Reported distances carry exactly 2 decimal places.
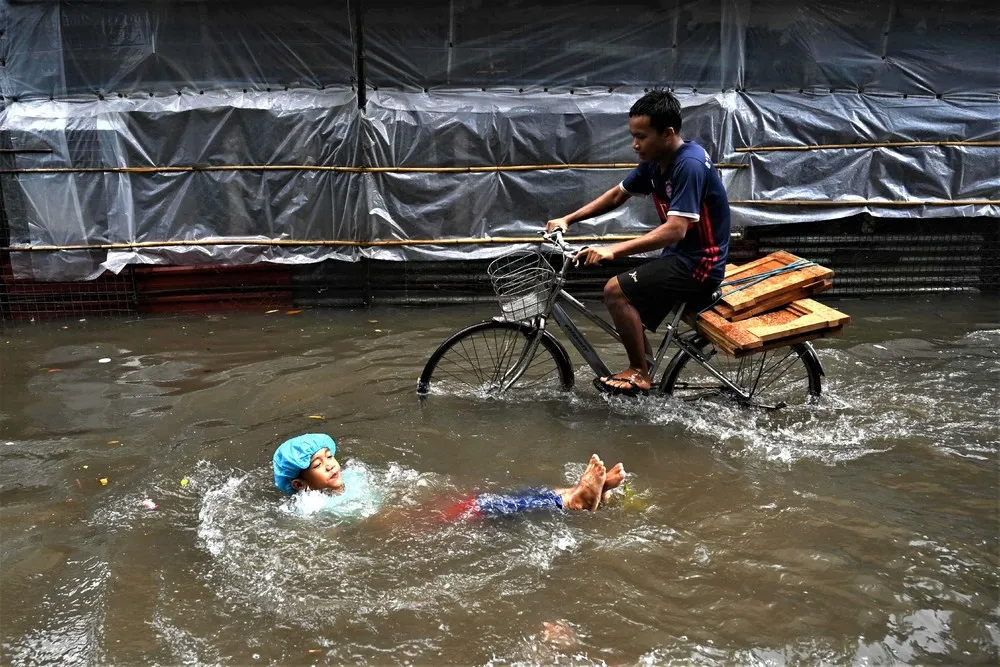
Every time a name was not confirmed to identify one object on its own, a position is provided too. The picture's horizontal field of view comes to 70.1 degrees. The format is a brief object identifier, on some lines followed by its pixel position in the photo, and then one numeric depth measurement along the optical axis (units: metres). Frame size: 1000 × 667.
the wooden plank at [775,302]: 4.63
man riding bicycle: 4.29
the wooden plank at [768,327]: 4.33
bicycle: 4.79
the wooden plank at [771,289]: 4.60
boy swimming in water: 3.60
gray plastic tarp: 7.41
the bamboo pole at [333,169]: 7.33
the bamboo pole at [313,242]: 7.43
